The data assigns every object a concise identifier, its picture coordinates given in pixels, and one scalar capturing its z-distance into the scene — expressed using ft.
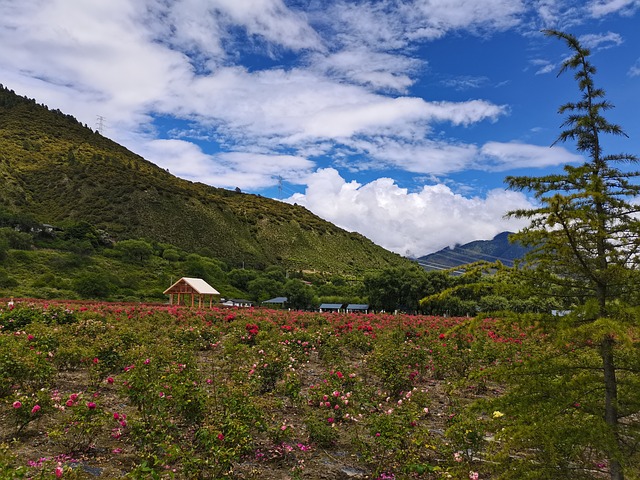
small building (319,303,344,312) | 184.65
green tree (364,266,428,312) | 152.66
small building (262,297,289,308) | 175.94
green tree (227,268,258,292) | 228.22
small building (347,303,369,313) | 173.88
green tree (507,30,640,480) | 10.86
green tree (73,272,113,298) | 137.90
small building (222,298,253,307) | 180.44
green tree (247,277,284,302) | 212.23
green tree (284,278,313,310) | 198.70
